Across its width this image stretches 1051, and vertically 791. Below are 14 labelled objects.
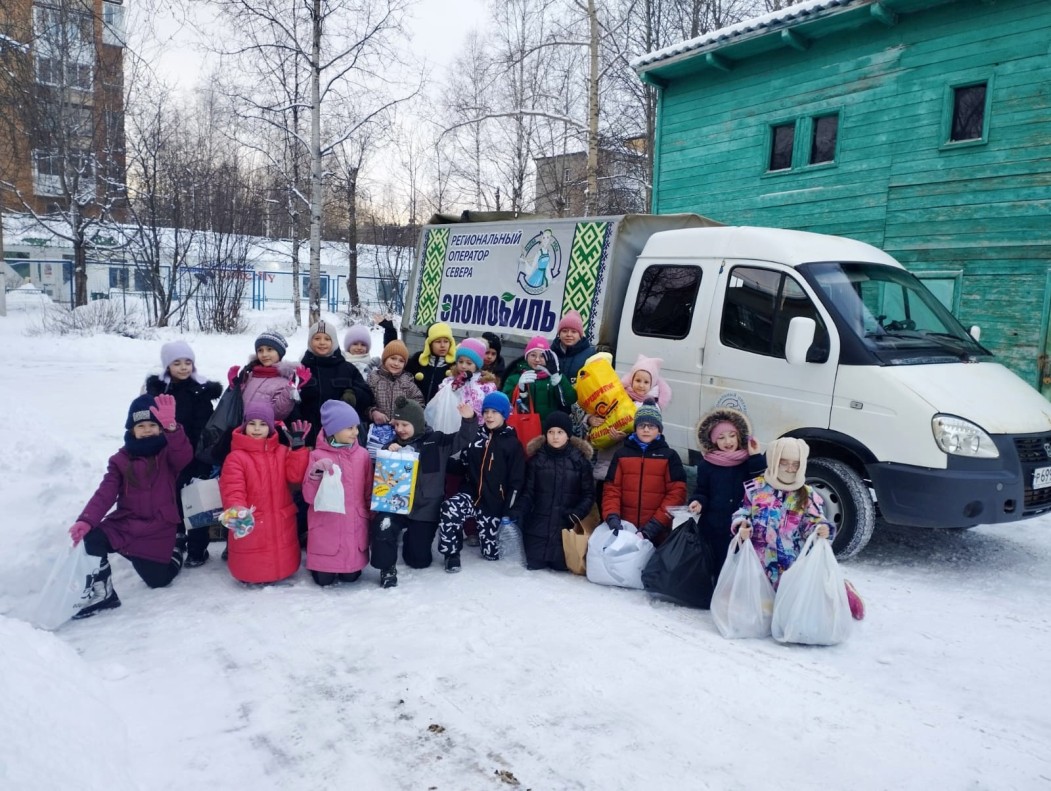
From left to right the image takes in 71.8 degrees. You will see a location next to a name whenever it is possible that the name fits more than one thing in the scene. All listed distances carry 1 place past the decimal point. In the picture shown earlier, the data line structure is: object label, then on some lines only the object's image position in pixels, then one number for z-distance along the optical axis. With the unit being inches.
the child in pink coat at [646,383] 206.7
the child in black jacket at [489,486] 185.8
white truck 177.0
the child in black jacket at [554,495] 186.2
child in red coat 167.3
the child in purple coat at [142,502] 158.1
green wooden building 359.3
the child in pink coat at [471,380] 208.1
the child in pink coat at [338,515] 170.7
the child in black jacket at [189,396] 185.2
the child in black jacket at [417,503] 174.6
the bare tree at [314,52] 583.5
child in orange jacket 181.6
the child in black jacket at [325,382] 197.2
